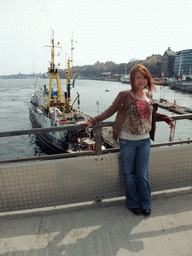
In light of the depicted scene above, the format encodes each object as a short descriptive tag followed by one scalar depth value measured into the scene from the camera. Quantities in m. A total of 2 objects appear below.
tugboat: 18.36
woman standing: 2.78
